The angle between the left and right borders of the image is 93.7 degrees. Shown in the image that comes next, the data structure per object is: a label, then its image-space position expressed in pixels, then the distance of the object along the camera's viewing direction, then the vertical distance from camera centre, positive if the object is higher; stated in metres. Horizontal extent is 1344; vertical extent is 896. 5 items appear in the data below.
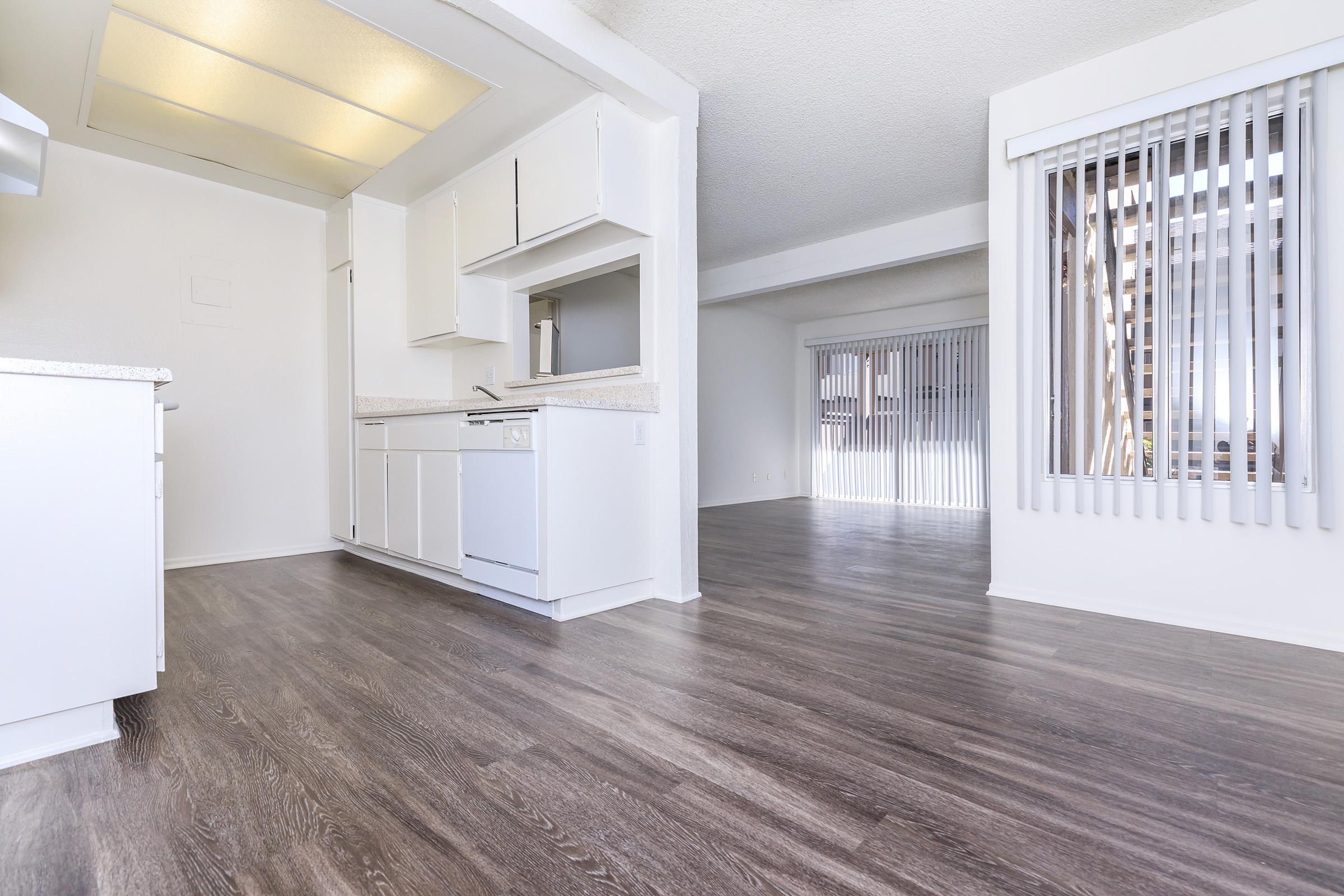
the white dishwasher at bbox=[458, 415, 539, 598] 2.57 -0.24
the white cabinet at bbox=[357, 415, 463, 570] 3.03 -0.21
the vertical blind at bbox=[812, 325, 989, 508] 7.27 +0.32
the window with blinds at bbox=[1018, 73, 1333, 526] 2.23 +0.54
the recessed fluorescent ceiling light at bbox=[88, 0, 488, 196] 2.40 +1.62
